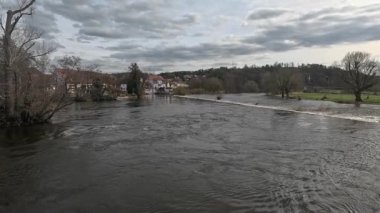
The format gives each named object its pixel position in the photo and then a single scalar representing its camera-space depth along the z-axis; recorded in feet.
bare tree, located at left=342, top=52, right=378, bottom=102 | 201.16
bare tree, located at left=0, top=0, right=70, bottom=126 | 104.68
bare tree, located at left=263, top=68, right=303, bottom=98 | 305.12
